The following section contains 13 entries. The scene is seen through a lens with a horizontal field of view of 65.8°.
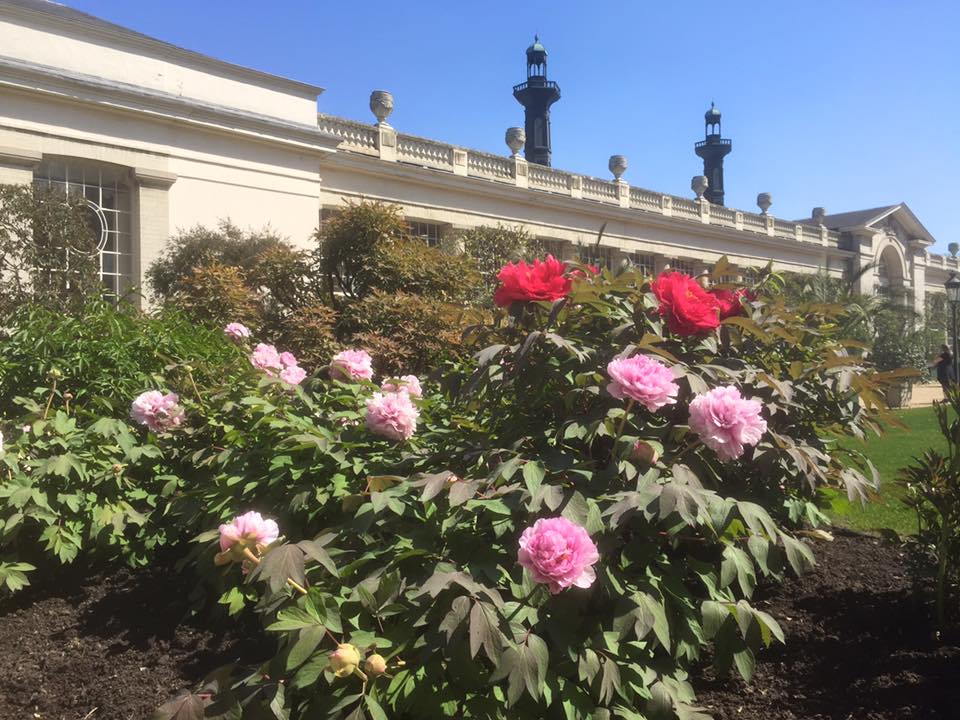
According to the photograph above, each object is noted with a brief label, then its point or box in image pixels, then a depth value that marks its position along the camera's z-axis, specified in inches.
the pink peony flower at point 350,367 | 165.0
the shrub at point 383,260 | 376.2
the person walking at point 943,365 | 939.1
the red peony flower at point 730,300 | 131.0
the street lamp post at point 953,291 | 1000.4
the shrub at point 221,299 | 405.4
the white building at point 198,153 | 544.7
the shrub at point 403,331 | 312.7
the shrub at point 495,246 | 703.7
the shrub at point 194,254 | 559.8
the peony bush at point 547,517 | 84.5
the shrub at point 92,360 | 178.2
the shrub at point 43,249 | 431.5
